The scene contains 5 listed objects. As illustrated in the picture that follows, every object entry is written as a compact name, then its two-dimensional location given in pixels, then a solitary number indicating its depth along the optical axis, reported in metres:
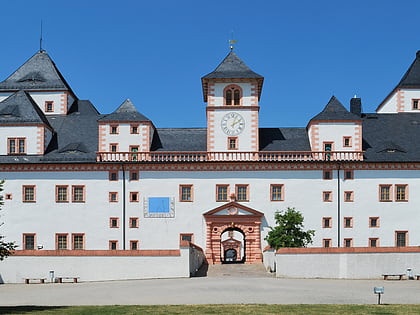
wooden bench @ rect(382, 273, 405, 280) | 36.19
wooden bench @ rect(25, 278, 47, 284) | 36.62
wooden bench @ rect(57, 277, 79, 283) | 36.66
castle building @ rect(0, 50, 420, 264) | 48.72
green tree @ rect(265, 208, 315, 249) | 42.12
